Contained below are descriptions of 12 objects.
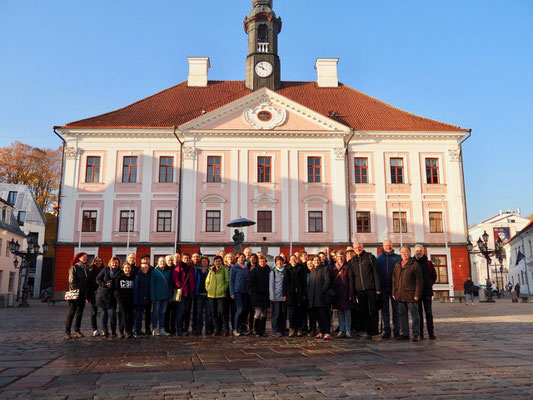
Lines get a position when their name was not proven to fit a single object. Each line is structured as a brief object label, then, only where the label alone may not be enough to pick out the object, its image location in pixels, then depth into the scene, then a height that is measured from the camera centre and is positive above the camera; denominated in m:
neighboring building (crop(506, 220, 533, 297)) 50.88 +1.89
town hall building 31.86 +6.02
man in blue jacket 10.31 +0.05
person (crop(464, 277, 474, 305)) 27.48 -0.76
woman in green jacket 11.33 -0.46
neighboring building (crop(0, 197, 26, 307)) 40.94 +2.53
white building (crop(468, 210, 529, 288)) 77.38 +7.06
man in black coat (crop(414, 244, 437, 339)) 9.73 -0.25
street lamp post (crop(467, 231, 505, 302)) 26.81 +1.32
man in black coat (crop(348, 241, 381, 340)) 9.91 -0.23
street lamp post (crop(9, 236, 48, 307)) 27.34 +1.22
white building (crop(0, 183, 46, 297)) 46.62 +5.87
